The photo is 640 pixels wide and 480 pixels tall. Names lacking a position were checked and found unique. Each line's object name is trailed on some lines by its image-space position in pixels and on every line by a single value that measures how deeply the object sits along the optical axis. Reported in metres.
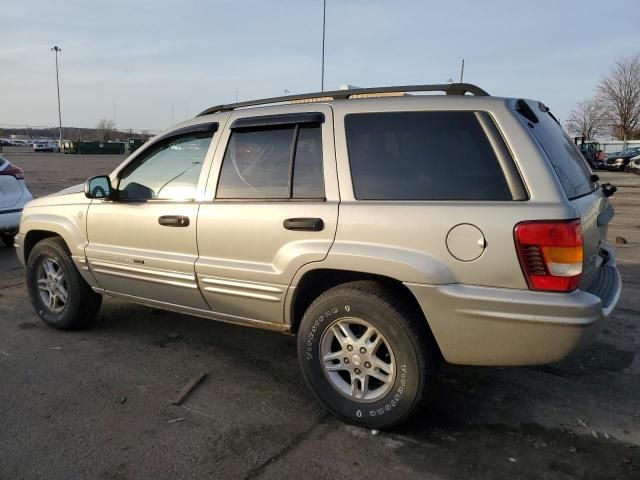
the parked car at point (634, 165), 28.14
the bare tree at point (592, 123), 62.76
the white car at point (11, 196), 7.56
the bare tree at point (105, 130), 97.03
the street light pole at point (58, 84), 79.44
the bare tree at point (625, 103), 58.12
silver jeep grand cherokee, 2.59
